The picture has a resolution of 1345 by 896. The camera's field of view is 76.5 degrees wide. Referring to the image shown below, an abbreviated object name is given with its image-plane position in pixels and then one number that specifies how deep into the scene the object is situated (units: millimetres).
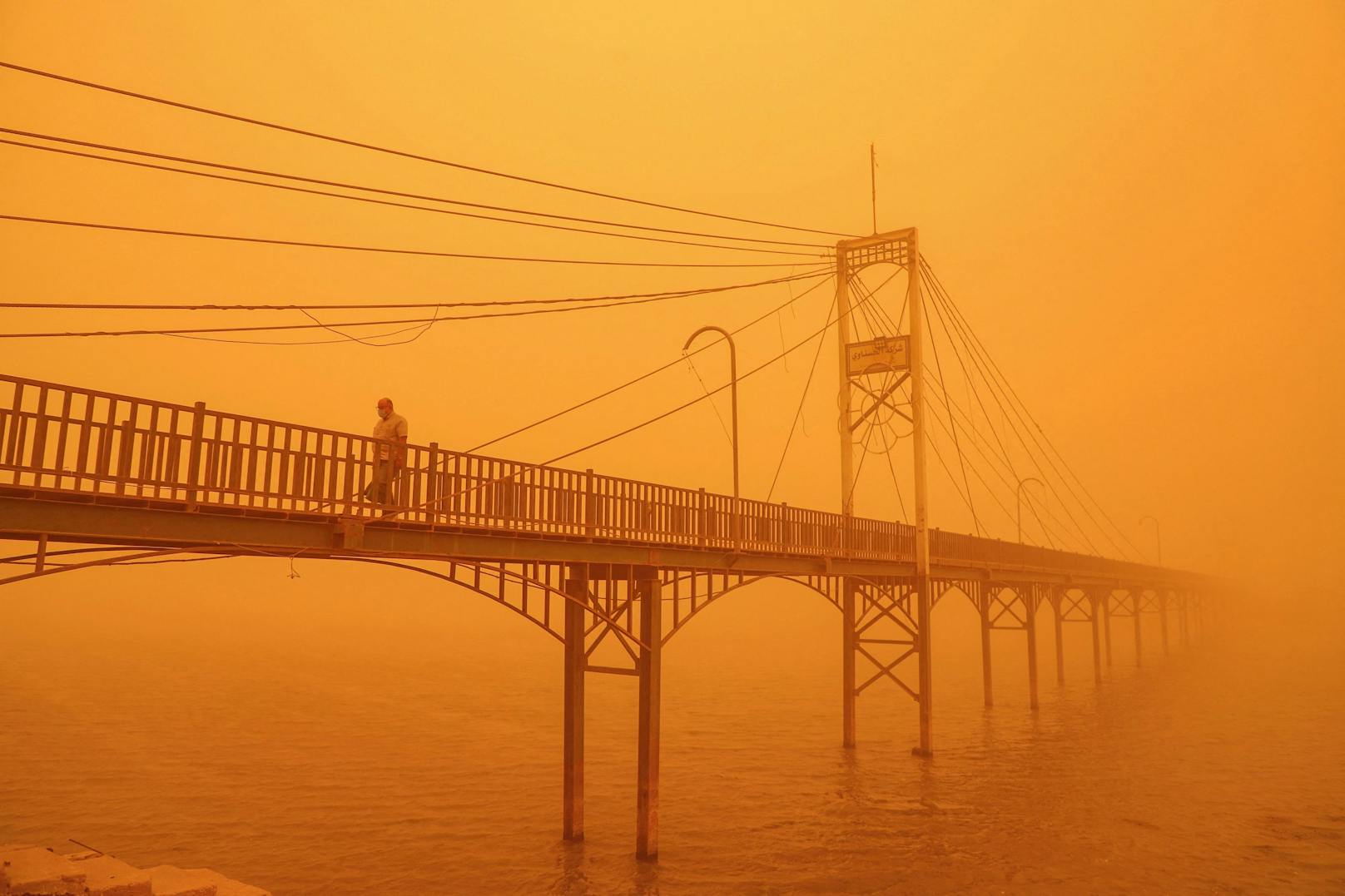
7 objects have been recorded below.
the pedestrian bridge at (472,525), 9750
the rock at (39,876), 10023
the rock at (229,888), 11367
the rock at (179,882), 10739
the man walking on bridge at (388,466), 12797
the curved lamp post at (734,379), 20891
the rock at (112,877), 10195
